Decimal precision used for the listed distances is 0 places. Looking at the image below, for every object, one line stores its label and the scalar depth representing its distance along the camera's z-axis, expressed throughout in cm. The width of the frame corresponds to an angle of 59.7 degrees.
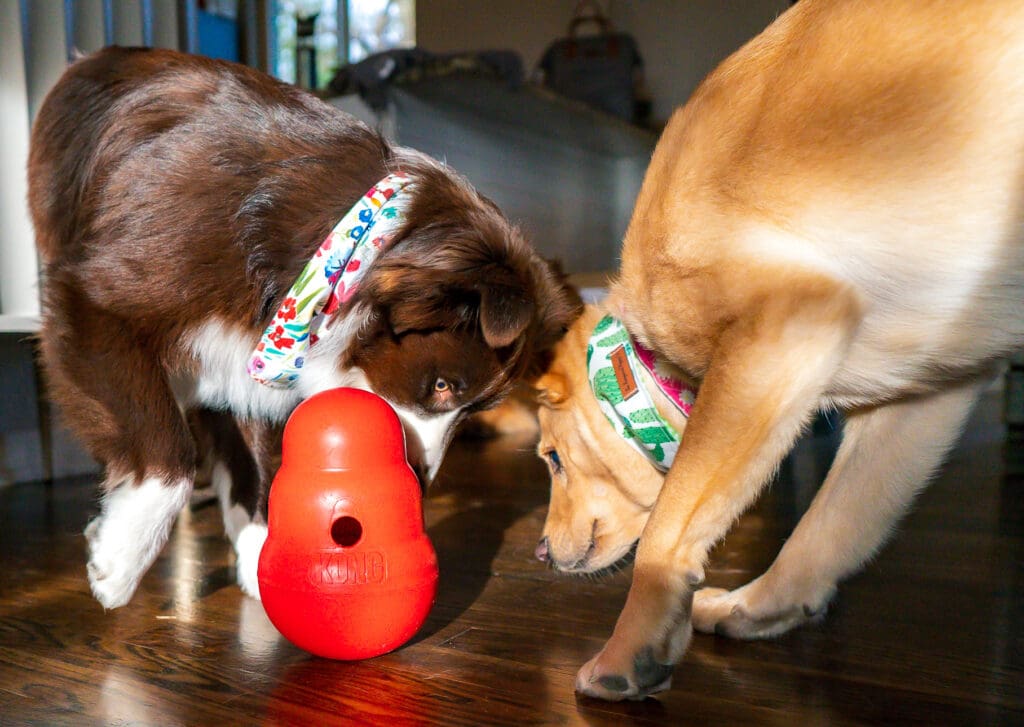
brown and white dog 159
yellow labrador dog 122
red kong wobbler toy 130
